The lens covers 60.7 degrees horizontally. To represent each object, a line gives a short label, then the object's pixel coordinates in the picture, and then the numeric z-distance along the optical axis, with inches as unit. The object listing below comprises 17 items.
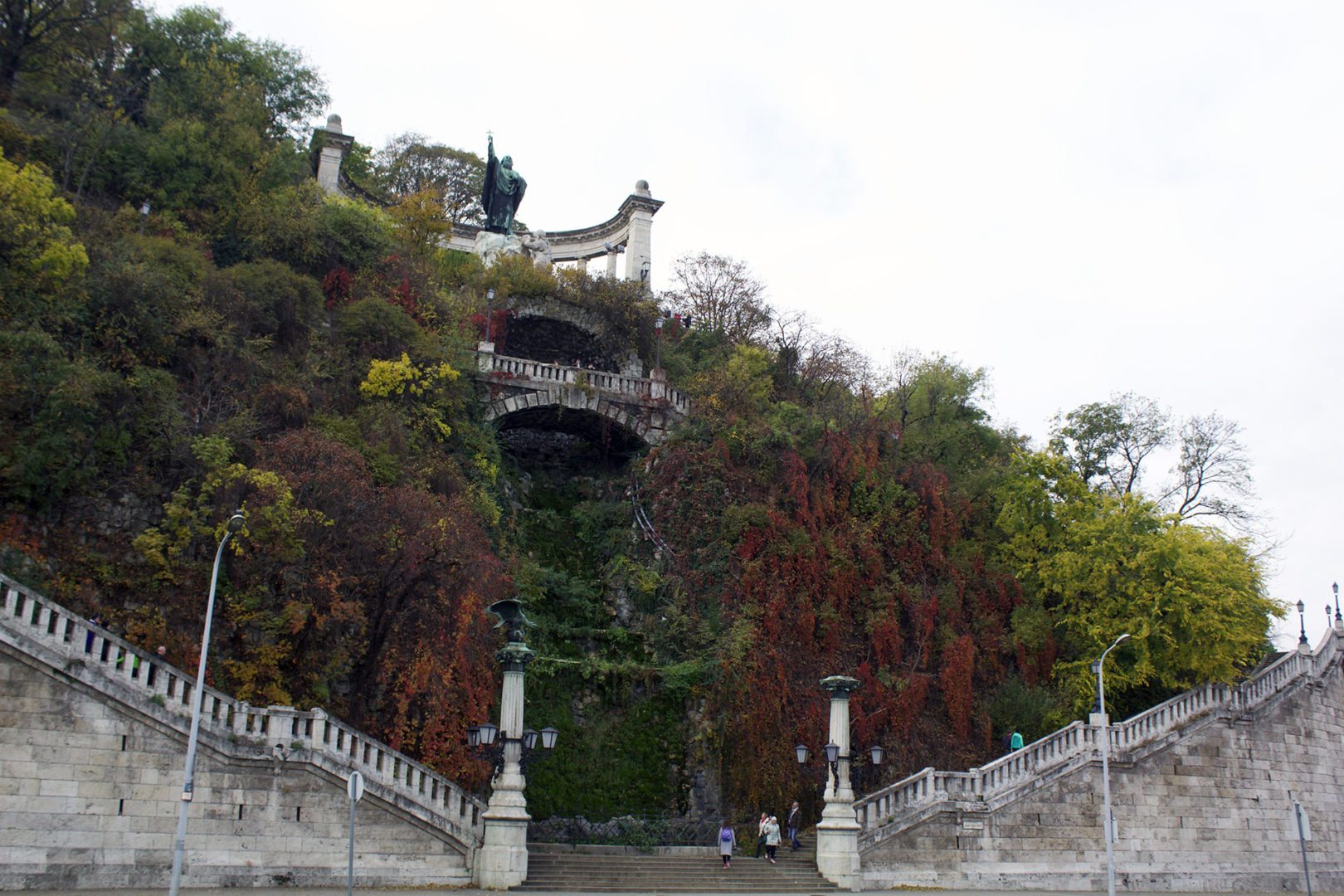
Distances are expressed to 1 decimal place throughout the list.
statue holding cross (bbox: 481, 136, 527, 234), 1812.3
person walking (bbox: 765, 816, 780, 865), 977.1
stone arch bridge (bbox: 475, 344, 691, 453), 1353.3
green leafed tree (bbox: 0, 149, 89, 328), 971.9
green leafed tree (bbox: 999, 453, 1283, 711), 1199.6
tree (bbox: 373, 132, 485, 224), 2276.1
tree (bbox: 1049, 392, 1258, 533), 1524.4
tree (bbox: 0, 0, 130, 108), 1295.5
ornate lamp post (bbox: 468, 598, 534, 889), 839.1
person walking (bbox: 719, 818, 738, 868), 933.2
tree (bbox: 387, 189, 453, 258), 1560.0
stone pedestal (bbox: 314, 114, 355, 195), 1723.7
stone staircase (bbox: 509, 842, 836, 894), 870.4
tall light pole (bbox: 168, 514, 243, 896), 679.2
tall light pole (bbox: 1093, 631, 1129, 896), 958.4
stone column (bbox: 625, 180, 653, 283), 1835.6
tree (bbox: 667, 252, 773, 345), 1696.6
